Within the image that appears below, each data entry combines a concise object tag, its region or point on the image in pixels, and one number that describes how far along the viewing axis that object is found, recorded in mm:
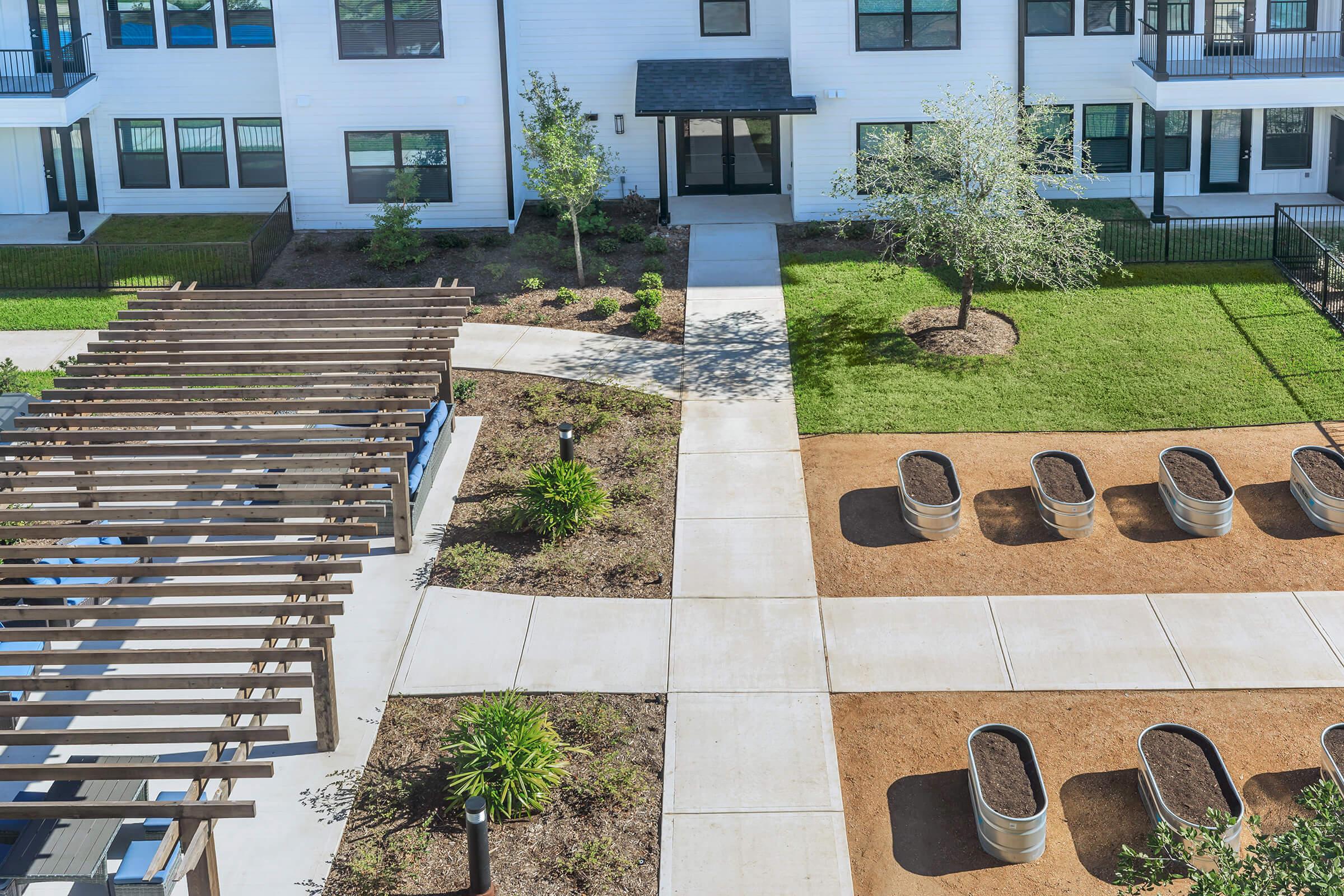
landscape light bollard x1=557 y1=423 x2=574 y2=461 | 18641
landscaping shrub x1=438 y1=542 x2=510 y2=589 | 16672
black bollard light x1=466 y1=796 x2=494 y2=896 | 11188
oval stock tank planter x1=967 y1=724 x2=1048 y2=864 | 11875
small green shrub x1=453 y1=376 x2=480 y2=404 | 21578
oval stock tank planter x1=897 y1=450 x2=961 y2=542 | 17281
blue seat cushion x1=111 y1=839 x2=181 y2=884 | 10727
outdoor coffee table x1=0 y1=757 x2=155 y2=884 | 10719
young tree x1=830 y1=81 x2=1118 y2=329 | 21406
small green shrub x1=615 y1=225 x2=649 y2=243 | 28094
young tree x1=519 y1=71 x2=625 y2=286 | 24766
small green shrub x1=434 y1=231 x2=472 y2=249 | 28188
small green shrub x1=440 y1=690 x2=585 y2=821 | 12602
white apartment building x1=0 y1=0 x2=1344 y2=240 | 28375
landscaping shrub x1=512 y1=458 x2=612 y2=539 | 17516
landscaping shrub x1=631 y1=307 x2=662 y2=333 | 23922
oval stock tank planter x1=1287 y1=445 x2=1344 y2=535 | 17250
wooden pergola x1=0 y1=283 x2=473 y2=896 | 11570
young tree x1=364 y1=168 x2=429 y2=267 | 27141
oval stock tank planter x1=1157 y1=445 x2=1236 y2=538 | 17156
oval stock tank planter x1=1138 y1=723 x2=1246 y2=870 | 11695
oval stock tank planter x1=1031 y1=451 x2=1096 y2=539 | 17234
